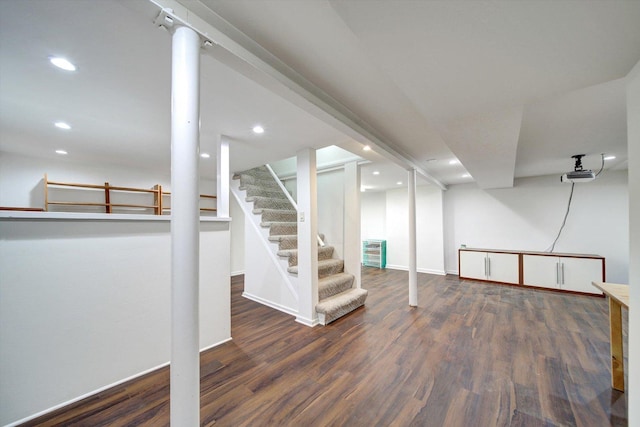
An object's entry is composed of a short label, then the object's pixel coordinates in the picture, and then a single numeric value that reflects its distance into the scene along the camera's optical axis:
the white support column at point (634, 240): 1.01
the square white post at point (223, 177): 2.46
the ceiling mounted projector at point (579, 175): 3.19
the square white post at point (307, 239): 2.82
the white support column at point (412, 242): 3.46
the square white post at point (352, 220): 3.63
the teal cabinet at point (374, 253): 6.39
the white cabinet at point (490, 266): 4.62
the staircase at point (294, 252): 3.02
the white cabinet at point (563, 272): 3.94
